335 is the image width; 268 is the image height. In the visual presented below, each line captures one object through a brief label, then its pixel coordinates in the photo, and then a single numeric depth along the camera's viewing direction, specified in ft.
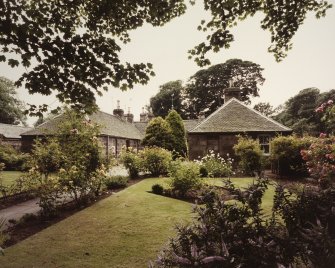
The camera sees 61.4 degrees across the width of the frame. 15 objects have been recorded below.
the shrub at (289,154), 53.57
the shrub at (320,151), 37.98
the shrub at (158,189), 40.47
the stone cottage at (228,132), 75.15
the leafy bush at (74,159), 33.09
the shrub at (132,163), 61.62
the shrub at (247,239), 9.77
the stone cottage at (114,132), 100.12
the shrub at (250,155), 56.75
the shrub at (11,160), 86.82
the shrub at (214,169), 53.81
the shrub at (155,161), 62.69
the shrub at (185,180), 37.93
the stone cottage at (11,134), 128.18
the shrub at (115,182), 47.25
